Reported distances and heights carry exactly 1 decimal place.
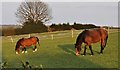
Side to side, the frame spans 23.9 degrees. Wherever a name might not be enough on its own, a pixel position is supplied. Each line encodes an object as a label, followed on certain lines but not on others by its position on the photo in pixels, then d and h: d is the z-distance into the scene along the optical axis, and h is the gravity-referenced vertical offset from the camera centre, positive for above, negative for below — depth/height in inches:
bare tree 1884.8 +162.5
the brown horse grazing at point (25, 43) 737.0 -18.7
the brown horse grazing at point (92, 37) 634.8 -2.4
